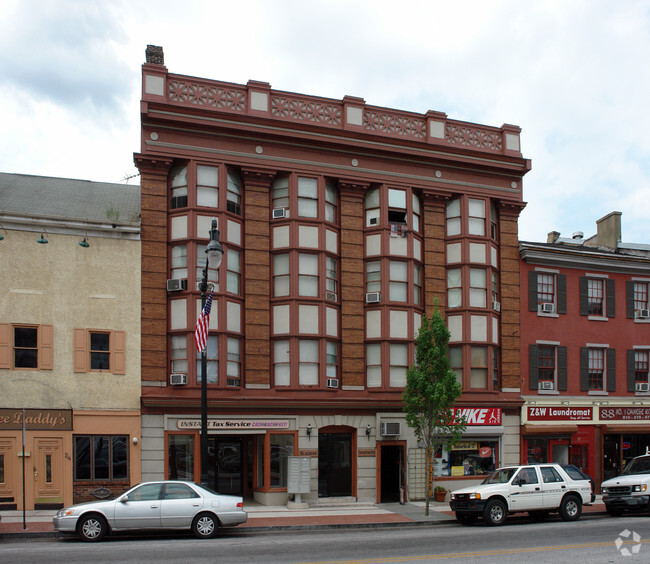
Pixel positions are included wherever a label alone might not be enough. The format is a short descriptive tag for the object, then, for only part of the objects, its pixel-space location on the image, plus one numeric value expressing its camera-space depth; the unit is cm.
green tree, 2341
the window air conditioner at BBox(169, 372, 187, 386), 2456
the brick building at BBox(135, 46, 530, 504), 2517
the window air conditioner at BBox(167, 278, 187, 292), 2489
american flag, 1998
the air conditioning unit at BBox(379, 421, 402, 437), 2675
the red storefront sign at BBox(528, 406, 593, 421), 2964
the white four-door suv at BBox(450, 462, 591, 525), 2072
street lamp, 1891
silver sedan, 1723
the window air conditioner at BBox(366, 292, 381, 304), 2747
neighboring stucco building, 2322
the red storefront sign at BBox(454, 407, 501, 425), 2823
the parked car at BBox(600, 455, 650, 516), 2223
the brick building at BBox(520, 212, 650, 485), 3009
